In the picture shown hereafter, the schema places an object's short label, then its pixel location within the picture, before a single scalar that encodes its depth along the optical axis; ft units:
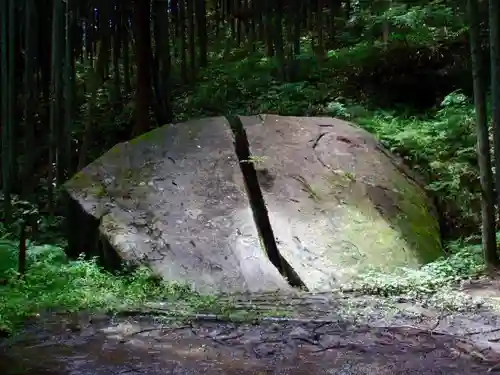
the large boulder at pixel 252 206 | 20.20
